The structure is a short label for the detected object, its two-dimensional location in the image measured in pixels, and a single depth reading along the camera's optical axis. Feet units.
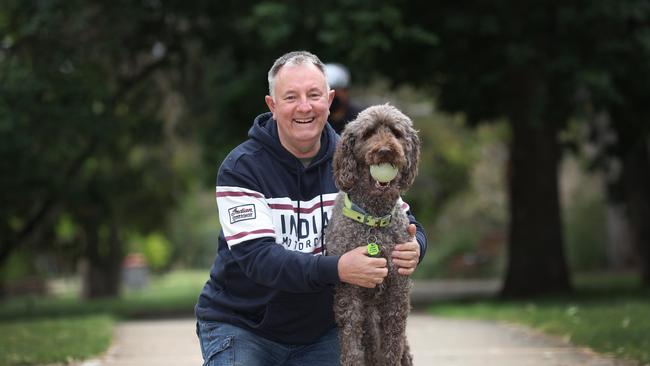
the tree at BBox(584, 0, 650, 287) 46.98
